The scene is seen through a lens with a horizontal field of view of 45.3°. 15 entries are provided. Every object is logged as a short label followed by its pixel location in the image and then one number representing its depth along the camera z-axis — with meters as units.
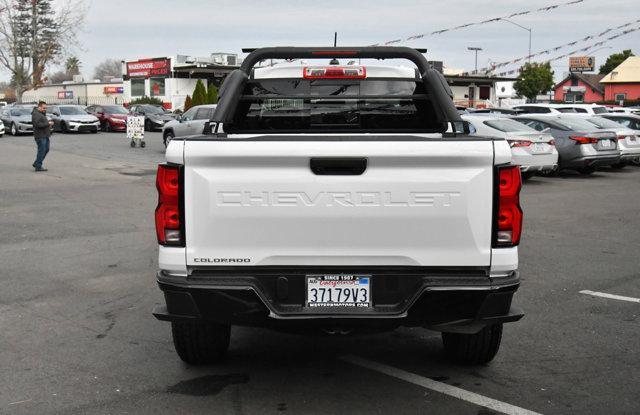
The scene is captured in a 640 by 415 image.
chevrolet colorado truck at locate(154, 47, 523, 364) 4.10
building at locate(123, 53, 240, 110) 62.22
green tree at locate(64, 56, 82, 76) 81.68
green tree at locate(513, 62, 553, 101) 83.50
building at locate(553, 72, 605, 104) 92.50
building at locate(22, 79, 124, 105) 73.94
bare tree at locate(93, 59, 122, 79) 148.12
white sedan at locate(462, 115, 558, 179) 17.58
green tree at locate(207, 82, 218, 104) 41.19
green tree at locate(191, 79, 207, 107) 40.81
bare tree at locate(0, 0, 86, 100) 65.19
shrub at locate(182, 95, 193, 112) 43.25
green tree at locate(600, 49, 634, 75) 104.50
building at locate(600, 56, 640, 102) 88.88
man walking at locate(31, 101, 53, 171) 19.58
